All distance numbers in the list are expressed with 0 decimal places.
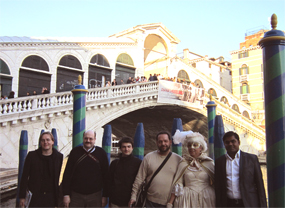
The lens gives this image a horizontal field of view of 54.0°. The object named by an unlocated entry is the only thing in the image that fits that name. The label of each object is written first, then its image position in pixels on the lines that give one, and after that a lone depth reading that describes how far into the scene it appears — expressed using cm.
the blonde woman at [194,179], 270
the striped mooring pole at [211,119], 540
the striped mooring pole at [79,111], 451
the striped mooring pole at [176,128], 381
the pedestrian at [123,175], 296
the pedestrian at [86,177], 302
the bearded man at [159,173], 286
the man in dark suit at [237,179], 260
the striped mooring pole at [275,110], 250
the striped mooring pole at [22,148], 541
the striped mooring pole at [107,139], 428
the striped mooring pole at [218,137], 362
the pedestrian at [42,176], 301
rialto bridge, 1020
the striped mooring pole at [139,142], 383
